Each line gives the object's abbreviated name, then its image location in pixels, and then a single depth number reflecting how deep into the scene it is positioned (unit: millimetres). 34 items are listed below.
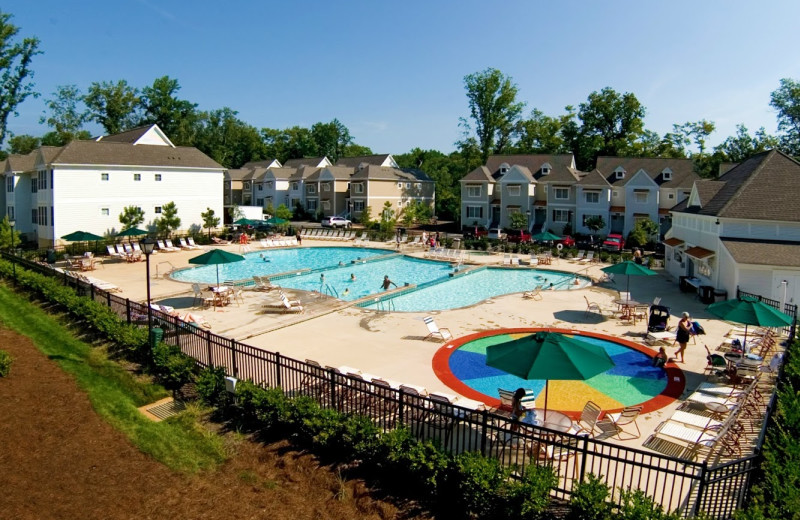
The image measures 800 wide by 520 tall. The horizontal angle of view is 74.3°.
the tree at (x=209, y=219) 48812
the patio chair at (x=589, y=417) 11180
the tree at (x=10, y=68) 56031
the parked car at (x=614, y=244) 45797
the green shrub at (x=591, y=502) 7516
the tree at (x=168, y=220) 45562
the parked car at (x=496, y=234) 53816
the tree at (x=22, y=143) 110812
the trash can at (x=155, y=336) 16172
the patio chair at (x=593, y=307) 23242
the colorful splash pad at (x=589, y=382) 14203
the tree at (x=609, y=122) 71875
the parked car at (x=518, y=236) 50416
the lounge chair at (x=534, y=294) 27266
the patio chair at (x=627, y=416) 11656
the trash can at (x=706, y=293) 25609
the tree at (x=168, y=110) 86812
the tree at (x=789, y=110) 61906
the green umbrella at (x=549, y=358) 10525
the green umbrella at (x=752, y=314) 15219
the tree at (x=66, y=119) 91625
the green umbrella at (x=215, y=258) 23891
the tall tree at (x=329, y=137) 112062
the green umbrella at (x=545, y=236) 37906
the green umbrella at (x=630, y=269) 22688
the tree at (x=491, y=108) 78062
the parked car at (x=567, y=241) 47947
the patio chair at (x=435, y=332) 19266
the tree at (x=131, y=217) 42500
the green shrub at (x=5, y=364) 15266
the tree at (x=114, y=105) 83875
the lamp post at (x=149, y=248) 16191
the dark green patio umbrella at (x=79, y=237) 34344
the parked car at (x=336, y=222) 63219
